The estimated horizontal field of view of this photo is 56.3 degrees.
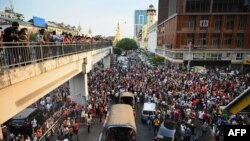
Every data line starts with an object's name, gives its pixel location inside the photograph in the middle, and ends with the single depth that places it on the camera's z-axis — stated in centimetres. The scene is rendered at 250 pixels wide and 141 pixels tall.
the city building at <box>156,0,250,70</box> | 5316
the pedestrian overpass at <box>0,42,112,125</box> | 860
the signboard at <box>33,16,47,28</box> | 4280
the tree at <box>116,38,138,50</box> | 12650
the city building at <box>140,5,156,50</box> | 15040
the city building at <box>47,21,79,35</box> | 9032
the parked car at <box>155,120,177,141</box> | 1470
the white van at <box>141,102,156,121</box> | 1953
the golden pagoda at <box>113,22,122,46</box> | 16420
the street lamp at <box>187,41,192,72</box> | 5071
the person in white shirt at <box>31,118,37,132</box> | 1659
